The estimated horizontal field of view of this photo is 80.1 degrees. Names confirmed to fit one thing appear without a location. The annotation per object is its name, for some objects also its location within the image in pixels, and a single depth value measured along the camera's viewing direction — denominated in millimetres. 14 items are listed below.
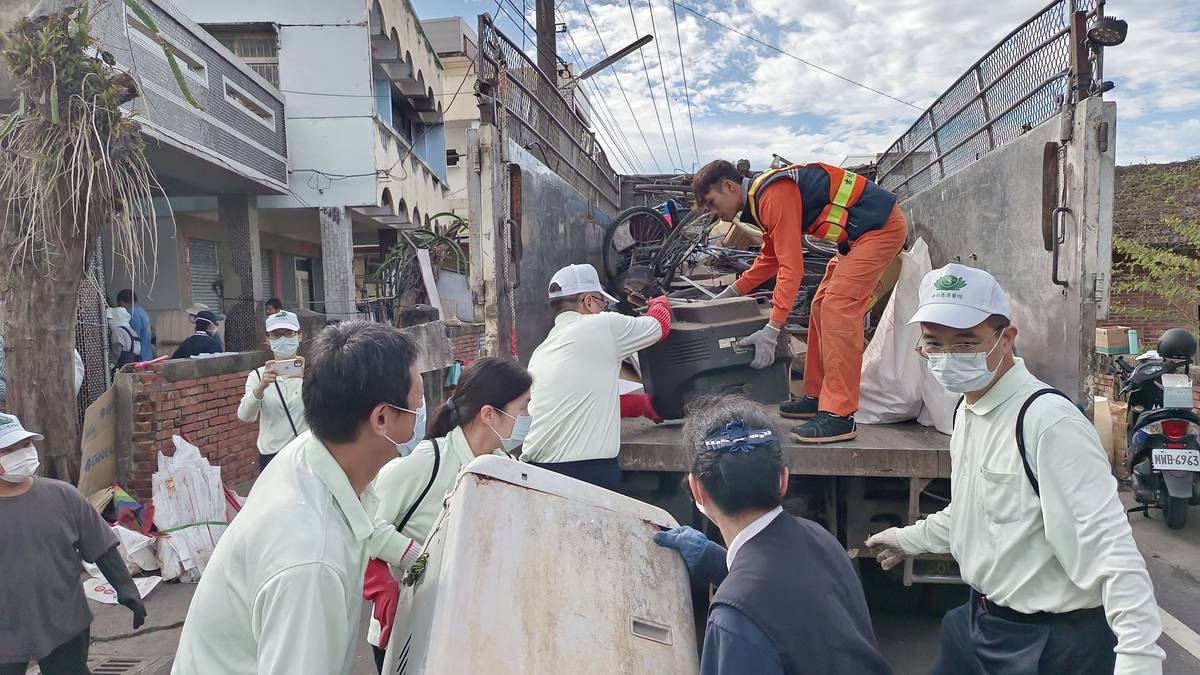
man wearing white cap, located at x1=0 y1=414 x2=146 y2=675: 2439
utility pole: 9117
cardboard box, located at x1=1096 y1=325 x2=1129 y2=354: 6422
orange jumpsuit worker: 2957
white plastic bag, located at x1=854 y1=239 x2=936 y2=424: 3113
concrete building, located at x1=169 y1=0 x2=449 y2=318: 10516
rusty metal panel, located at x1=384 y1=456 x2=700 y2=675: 1204
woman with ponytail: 1862
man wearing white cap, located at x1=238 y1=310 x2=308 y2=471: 3684
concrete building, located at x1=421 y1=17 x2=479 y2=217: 21031
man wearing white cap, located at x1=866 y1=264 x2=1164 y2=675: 1407
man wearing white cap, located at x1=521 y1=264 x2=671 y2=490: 2805
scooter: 4453
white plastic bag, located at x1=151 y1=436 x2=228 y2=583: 4086
